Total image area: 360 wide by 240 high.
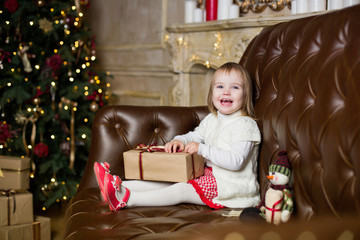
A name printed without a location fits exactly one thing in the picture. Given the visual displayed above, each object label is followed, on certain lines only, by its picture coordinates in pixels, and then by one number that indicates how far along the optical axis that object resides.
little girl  1.72
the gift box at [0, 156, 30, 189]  2.51
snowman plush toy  1.36
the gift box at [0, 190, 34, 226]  2.28
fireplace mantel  2.78
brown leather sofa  1.19
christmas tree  3.23
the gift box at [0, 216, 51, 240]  2.26
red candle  3.10
